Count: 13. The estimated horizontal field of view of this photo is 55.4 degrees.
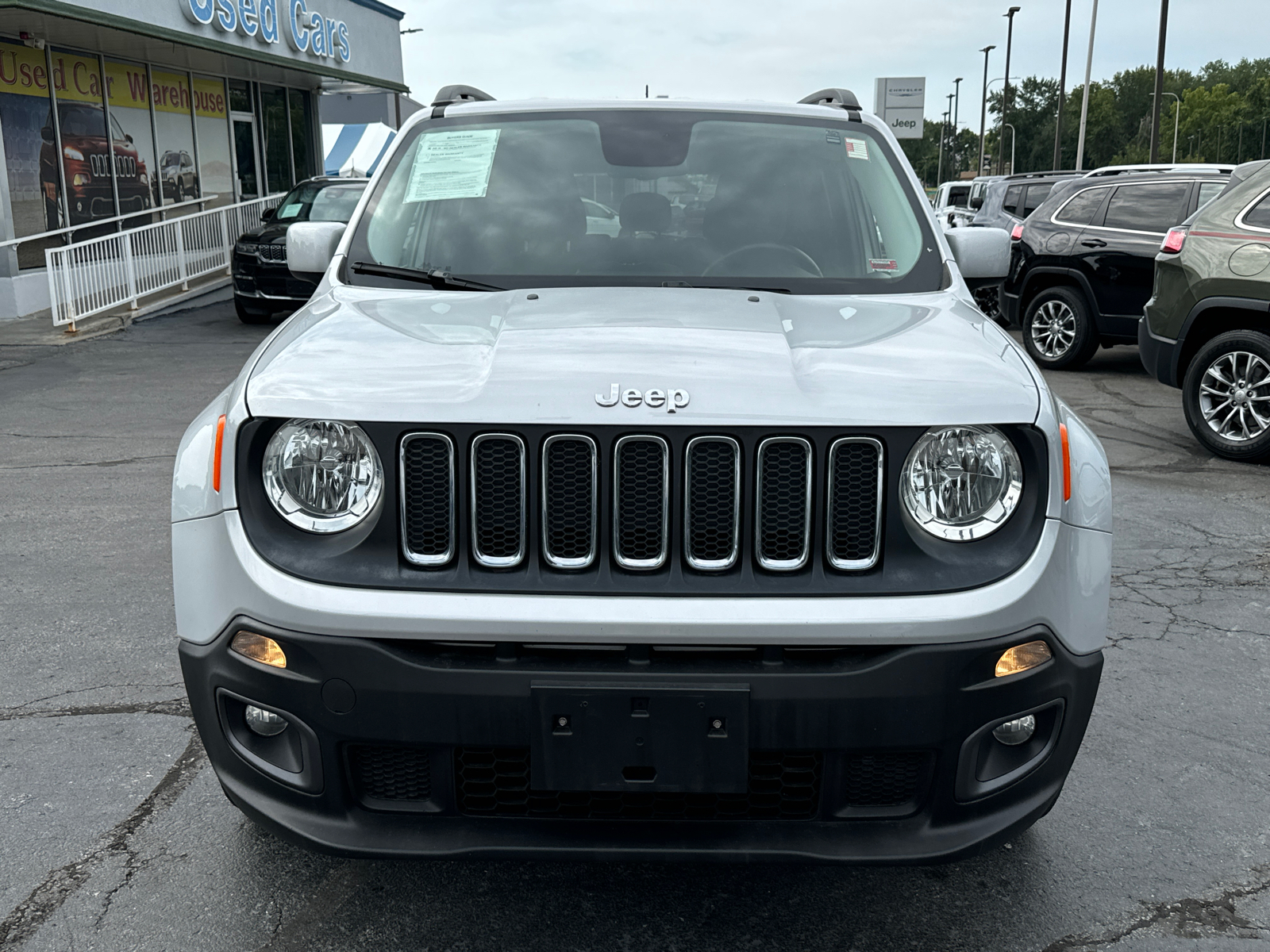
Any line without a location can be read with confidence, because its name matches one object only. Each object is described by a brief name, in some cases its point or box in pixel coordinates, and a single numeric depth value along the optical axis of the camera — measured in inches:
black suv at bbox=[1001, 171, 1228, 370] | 422.9
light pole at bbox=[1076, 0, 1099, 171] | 1729.8
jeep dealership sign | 1144.8
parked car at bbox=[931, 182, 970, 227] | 922.1
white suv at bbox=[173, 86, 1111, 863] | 86.7
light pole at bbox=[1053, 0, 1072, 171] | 2115.2
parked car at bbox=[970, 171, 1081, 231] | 637.3
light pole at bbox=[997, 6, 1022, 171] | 2748.5
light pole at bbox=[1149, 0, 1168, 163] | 1334.9
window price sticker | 140.7
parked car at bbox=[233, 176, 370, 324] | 570.9
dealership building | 628.1
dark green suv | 288.5
